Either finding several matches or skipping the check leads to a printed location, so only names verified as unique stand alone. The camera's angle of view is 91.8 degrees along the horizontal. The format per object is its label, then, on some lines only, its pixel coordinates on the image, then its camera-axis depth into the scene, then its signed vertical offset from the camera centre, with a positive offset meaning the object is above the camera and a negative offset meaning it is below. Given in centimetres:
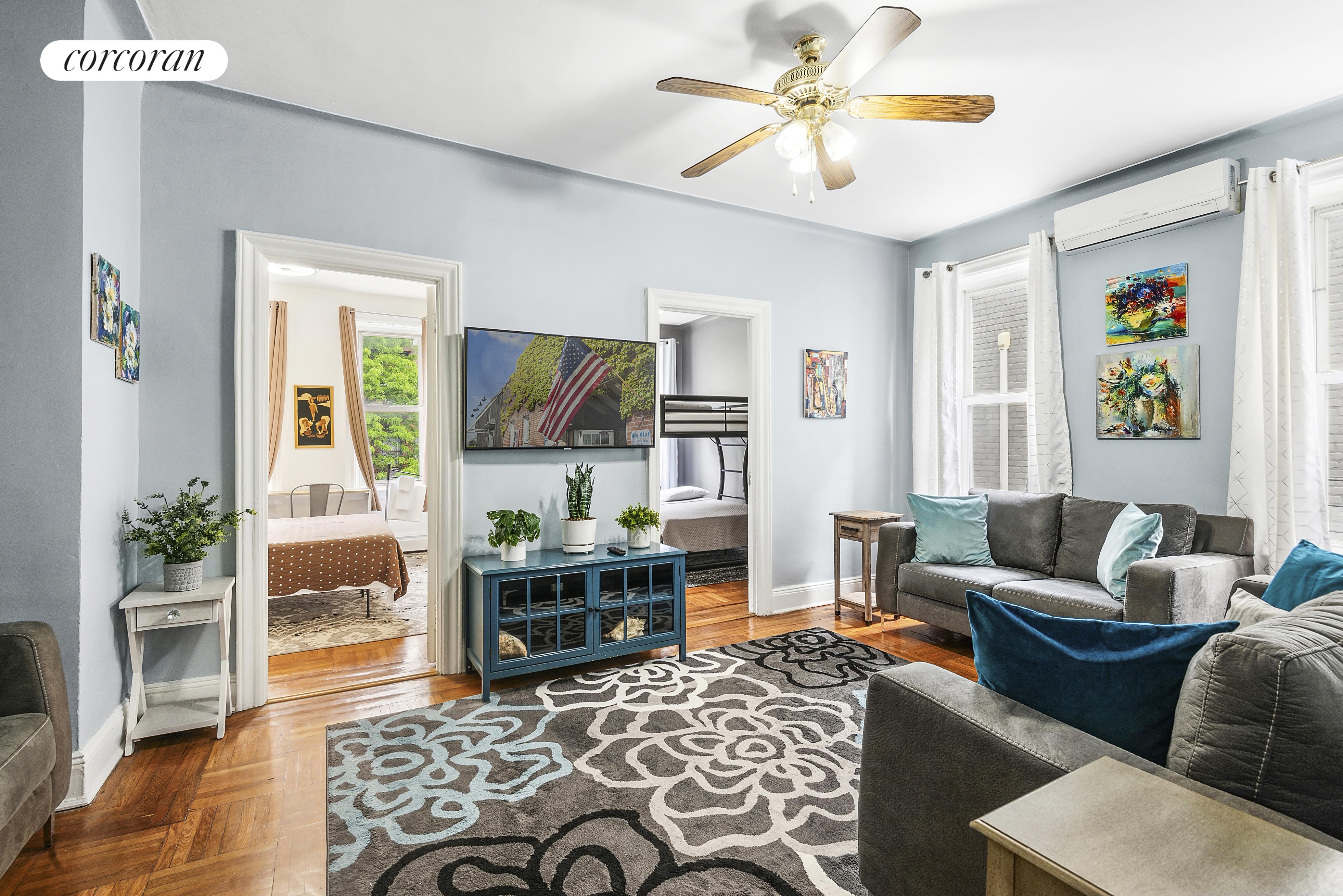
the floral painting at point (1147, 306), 356 +81
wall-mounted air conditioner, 324 +130
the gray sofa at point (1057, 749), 95 -53
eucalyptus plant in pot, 259 -32
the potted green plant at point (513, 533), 322 -40
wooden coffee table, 73 -48
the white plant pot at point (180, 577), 259 -48
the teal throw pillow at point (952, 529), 388 -48
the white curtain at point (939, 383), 477 +50
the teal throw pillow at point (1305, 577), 173 -36
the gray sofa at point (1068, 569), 283 -61
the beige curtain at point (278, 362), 623 +90
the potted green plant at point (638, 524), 361 -40
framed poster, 651 +38
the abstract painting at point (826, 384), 466 +49
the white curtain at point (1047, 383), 408 +42
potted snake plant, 348 -37
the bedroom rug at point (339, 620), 400 -113
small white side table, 249 -66
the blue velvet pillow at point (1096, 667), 116 -41
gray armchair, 162 -73
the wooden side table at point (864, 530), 426 -54
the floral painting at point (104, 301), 221 +55
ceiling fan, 216 +128
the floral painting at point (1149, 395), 351 +31
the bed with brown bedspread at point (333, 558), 401 -67
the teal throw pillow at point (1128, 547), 311 -47
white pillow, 674 -44
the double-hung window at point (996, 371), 452 +57
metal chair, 594 -41
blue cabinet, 310 -79
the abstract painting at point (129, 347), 249 +43
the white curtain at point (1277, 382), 300 +31
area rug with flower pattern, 181 -116
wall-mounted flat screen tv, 341 +34
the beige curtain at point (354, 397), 659 +58
